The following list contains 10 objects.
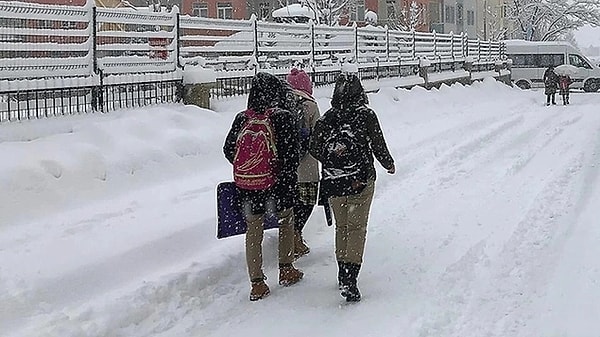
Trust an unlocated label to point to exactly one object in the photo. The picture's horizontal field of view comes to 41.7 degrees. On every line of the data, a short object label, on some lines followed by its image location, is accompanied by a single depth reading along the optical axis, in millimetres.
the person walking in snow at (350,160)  5977
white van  40625
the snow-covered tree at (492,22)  67806
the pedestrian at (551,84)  26469
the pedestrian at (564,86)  27703
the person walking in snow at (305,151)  6602
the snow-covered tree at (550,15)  58875
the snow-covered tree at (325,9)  35750
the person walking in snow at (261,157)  6020
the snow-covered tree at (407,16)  52188
